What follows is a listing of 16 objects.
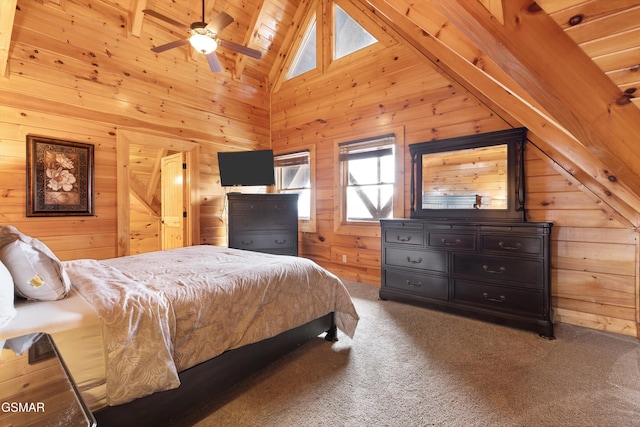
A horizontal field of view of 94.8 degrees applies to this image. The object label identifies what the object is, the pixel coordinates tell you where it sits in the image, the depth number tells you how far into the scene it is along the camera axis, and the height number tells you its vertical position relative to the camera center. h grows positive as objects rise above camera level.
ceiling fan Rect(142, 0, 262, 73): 2.68 +1.67
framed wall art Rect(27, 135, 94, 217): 3.15 +0.37
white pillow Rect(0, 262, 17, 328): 1.14 -0.35
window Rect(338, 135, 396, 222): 4.04 +0.47
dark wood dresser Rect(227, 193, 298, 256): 4.19 -0.18
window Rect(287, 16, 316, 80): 4.93 +2.66
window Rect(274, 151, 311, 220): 4.95 +0.59
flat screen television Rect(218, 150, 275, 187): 4.52 +0.66
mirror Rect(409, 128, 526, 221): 2.93 +0.36
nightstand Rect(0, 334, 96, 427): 0.70 -0.49
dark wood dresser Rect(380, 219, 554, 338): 2.51 -0.57
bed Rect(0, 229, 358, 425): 1.18 -0.56
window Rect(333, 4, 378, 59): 4.26 +2.62
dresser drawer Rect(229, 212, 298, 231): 4.19 -0.17
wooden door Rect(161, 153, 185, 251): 4.51 +0.15
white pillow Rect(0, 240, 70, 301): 1.36 -0.29
